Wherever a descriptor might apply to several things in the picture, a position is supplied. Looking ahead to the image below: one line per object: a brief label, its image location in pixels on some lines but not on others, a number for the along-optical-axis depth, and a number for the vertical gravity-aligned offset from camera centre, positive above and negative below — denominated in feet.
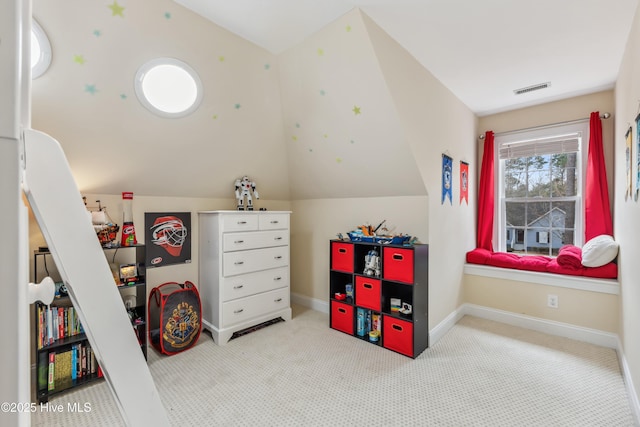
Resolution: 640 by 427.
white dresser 8.63 -1.84
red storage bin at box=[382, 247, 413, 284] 8.03 -1.54
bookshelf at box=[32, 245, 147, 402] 6.09 -2.91
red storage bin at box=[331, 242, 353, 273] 9.34 -1.51
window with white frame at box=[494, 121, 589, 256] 10.43 +0.85
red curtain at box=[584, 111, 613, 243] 9.36 +0.63
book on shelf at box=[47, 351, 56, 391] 6.15 -3.42
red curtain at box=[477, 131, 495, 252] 11.73 +0.70
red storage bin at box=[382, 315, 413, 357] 7.94 -3.52
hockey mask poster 8.65 -0.81
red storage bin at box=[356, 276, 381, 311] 8.71 -2.53
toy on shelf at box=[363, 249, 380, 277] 8.92 -1.66
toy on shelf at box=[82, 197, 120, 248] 7.09 -0.40
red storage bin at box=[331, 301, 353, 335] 9.30 -3.49
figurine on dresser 10.02 +0.74
